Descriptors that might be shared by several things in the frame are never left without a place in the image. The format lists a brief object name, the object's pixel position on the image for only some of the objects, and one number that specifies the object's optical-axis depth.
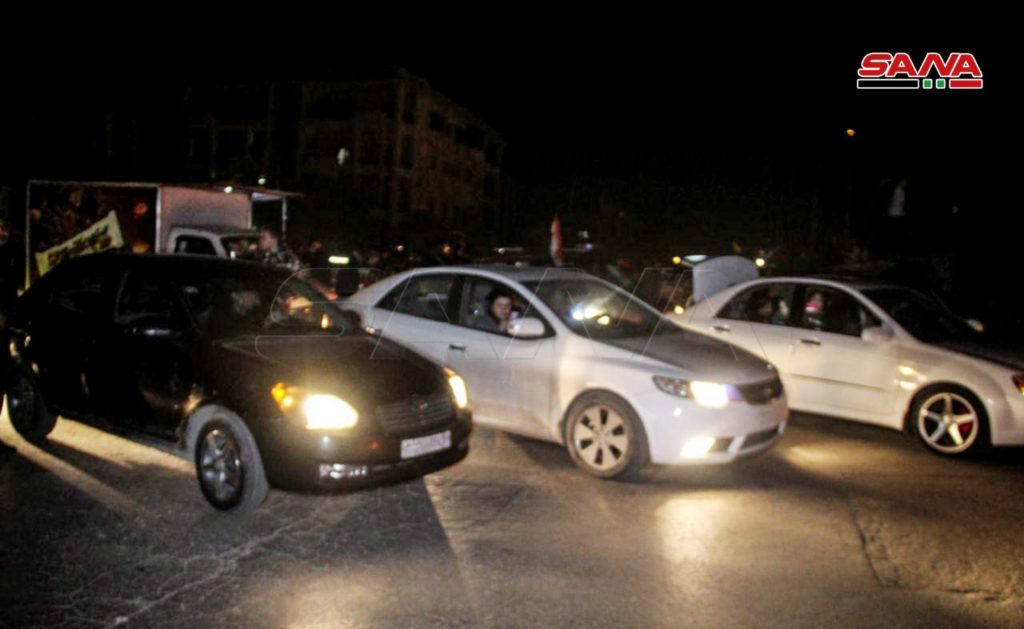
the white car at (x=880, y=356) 6.84
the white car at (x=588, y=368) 5.90
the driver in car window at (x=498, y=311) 6.89
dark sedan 4.88
